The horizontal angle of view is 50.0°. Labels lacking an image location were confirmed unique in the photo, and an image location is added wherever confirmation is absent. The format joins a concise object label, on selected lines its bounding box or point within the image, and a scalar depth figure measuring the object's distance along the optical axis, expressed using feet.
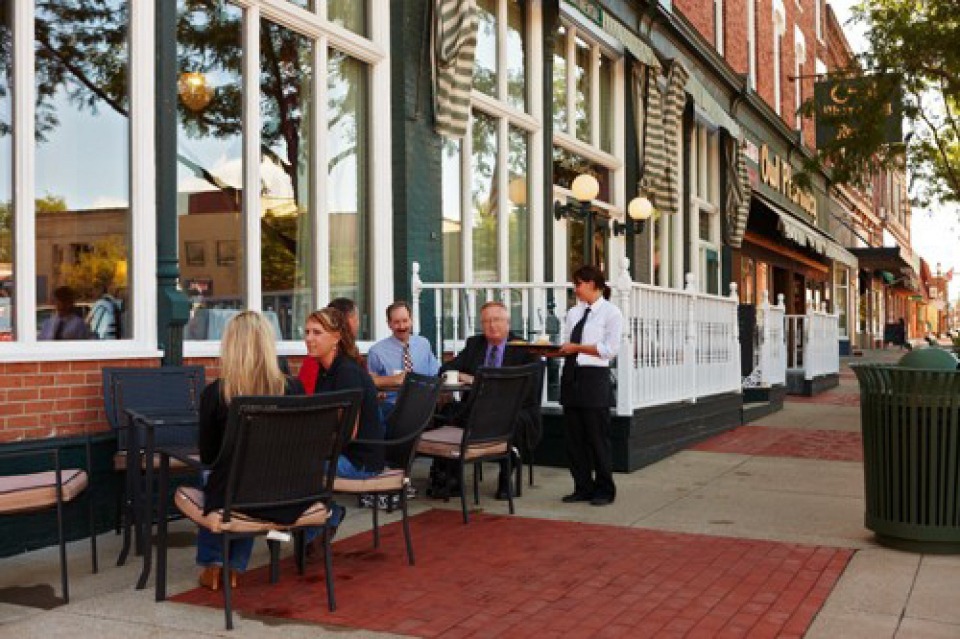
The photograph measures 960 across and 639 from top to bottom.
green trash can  18.31
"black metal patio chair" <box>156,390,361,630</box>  14.29
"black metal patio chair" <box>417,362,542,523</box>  21.42
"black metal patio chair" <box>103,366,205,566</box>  19.25
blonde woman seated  15.08
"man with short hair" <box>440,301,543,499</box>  25.44
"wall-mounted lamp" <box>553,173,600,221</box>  40.75
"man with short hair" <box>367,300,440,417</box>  24.70
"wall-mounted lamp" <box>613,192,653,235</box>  46.80
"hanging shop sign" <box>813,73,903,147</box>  52.85
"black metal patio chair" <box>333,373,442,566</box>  17.84
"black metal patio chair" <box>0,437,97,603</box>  14.93
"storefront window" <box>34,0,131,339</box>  20.74
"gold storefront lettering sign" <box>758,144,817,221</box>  77.05
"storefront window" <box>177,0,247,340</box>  24.11
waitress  23.94
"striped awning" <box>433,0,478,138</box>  30.86
